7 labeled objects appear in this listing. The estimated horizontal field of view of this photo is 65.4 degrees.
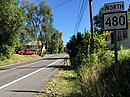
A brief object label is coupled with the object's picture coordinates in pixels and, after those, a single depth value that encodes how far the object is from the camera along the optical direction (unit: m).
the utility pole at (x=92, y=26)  7.09
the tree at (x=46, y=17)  30.00
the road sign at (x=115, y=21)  3.10
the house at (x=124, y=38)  11.77
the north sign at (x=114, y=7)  3.15
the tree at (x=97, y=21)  30.83
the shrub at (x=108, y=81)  2.75
